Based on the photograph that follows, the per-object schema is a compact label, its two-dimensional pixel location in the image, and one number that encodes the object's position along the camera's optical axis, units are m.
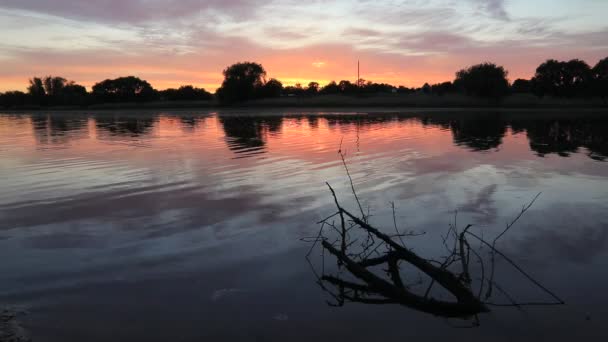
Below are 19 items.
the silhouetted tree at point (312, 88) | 162.73
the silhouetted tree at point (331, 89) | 152.12
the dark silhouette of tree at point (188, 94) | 149.25
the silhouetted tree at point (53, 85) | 153.40
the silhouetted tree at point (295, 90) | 156.85
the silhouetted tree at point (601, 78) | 90.50
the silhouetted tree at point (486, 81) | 96.88
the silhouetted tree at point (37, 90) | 146.80
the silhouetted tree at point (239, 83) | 116.25
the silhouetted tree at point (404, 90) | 163.75
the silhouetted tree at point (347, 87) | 139.38
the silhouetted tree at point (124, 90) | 145.38
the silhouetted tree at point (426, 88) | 156.06
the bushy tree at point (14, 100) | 148.50
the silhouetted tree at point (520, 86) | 139.12
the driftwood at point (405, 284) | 5.61
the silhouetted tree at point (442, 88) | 132.51
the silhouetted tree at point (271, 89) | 120.82
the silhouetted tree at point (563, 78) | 95.19
